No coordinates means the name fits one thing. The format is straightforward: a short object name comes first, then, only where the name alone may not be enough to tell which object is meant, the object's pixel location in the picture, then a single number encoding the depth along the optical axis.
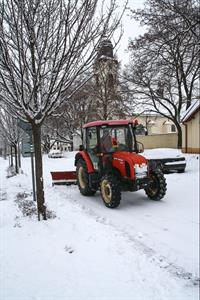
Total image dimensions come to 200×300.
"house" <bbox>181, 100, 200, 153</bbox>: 17.55
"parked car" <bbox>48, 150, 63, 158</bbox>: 33.41
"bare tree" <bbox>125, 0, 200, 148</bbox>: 11.66
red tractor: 7.30
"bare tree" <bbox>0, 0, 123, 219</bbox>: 5.19
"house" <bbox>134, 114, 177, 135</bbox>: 47.31
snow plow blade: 10.77
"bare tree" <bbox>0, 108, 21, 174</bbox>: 15.52
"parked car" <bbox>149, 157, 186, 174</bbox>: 12.34
